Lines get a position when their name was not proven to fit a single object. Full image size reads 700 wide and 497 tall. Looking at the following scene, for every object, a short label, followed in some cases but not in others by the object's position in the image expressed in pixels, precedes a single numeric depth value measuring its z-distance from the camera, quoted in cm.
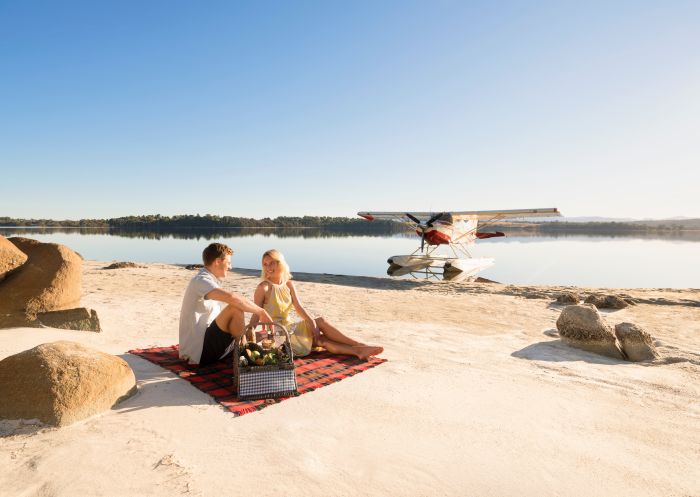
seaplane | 1747
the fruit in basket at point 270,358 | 338
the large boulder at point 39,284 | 504
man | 366
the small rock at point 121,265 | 1479
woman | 416
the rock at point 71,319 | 514
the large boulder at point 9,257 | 516
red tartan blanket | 322
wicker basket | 326
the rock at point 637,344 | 496
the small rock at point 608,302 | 902
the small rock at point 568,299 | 916
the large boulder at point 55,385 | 271
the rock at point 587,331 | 518
